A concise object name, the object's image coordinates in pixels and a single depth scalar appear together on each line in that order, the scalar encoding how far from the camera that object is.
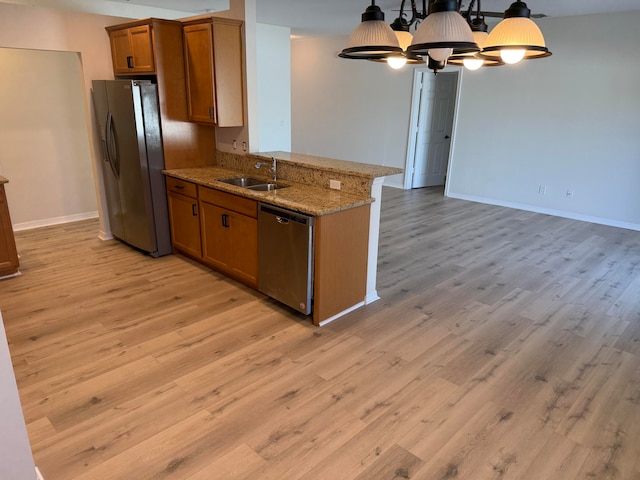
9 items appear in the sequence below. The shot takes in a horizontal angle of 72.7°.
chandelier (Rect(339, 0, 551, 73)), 1.73
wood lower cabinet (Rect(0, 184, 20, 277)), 3.70
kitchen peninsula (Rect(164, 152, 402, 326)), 3.03
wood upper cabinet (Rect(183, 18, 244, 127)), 3.75
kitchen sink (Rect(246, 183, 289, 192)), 3.80
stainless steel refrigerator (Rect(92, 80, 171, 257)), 3.95
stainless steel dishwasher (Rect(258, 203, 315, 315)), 2.97
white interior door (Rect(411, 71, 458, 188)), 7.66
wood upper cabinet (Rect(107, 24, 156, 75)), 3.91
